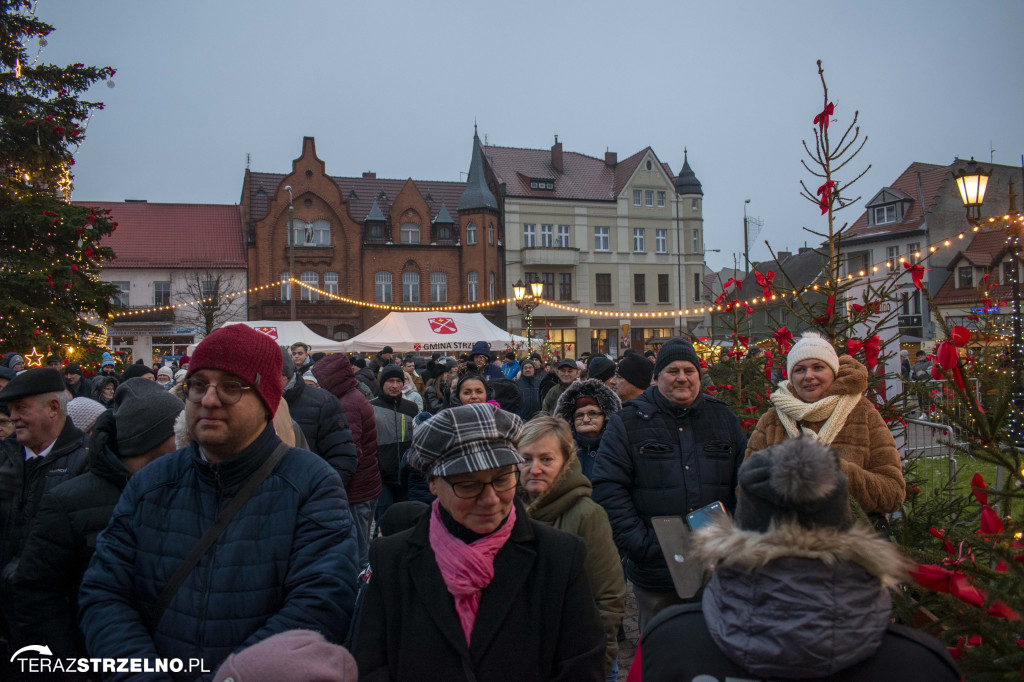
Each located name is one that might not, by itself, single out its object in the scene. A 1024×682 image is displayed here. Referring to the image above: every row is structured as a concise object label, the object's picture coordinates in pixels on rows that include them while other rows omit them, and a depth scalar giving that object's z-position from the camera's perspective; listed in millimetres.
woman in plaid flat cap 1999
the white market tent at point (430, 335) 22547
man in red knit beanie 2115
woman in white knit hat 3375
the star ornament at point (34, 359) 12767
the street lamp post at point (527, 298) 19328
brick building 42500
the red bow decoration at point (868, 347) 4598
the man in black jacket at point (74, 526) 2705
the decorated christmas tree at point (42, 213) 13820
